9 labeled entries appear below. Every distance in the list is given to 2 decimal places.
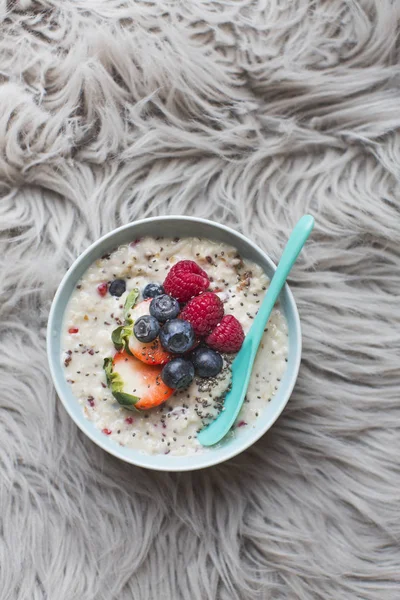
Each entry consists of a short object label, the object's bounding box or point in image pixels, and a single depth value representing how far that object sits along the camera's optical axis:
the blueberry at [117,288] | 0.91
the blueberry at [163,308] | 0.84
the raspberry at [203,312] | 0.84
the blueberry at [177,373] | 0.84
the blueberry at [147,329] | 0.83
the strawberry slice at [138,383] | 0.86
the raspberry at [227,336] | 0.86
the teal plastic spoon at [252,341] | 0.85
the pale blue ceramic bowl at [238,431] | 0.86
